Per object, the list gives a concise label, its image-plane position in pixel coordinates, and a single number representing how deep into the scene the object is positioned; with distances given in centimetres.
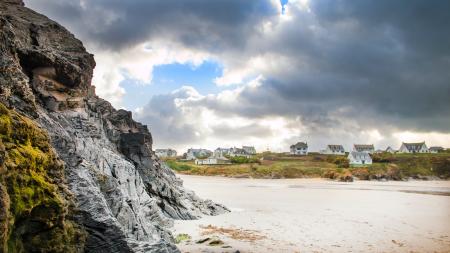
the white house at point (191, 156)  19729
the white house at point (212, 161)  14816
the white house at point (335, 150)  18275
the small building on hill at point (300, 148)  19450
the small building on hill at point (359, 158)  13775
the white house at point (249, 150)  19335
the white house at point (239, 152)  19100
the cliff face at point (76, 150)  1064
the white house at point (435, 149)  18580
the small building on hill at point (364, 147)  17462
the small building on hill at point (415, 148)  18338
